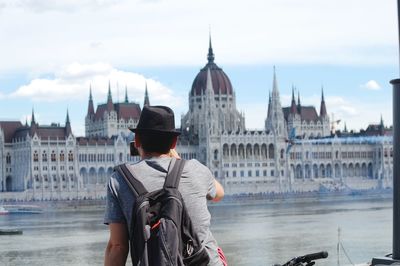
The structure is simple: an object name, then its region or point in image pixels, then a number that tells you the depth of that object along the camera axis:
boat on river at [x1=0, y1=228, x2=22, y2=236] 42.50
